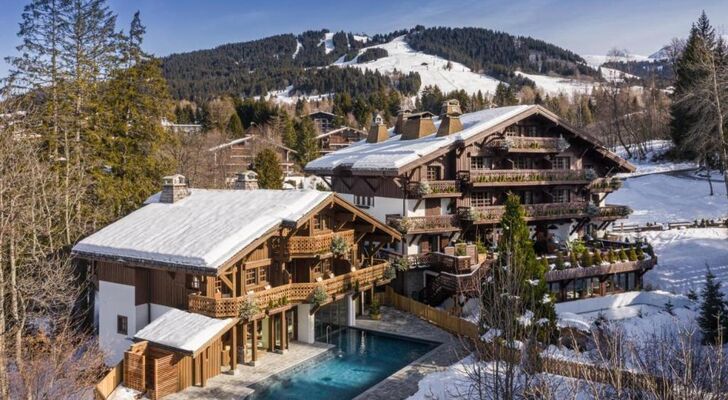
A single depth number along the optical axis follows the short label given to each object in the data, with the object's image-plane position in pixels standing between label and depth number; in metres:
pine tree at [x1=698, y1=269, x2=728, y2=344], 23.72
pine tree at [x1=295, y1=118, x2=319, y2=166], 67.25
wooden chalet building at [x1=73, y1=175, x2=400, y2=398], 20.16
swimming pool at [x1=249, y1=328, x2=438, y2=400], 20.00
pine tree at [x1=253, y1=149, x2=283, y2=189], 47.50
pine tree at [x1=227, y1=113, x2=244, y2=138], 82.69
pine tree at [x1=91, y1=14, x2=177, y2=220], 31.92
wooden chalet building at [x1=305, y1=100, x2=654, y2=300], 30.62
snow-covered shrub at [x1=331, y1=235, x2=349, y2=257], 24.72
